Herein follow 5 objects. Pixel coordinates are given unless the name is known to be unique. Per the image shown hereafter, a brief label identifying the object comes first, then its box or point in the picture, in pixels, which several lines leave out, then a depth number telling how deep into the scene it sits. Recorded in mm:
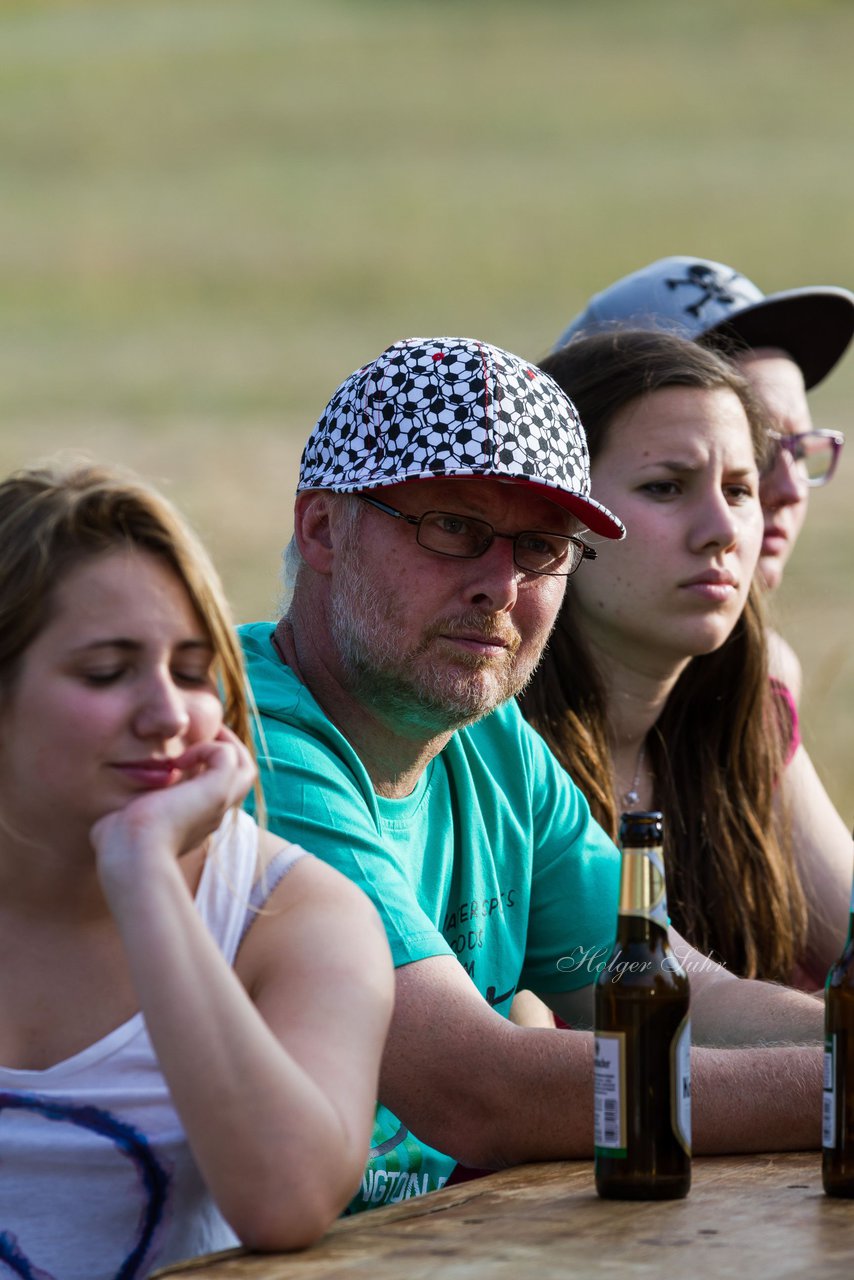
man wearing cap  5043
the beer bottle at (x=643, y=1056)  4289
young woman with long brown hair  7383
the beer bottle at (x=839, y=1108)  4445
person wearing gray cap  8992
